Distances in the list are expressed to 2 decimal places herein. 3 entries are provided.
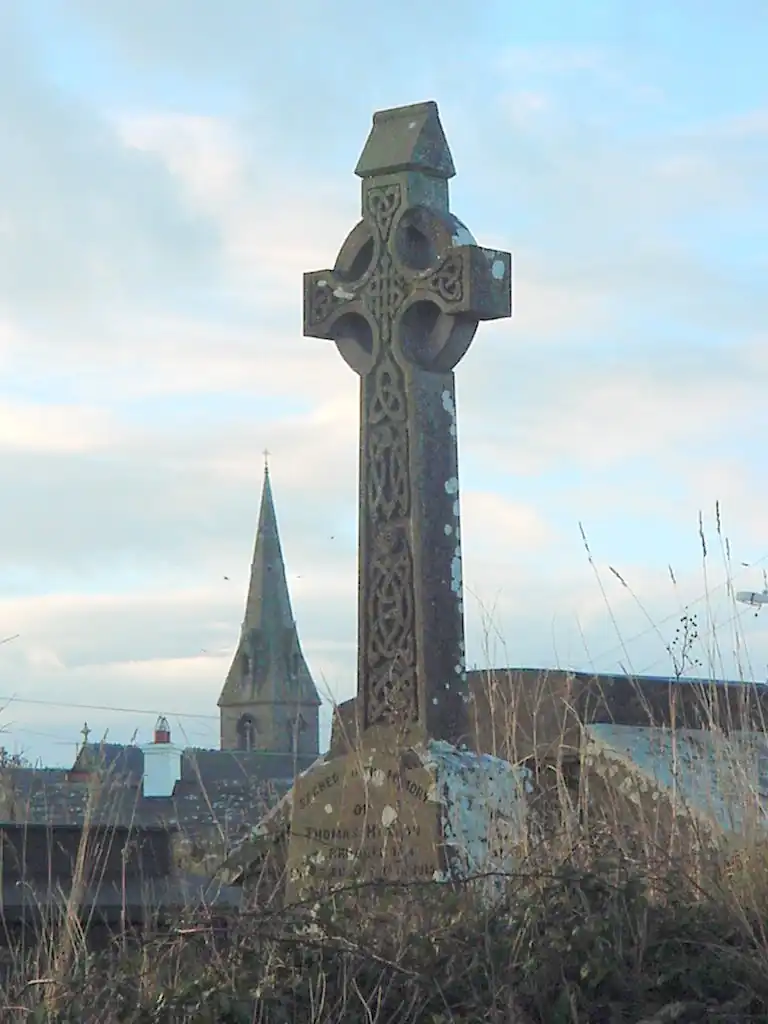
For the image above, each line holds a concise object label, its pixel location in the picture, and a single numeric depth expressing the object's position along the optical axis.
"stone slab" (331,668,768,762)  14.62
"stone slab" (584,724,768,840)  10.59
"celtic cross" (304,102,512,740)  14.21
